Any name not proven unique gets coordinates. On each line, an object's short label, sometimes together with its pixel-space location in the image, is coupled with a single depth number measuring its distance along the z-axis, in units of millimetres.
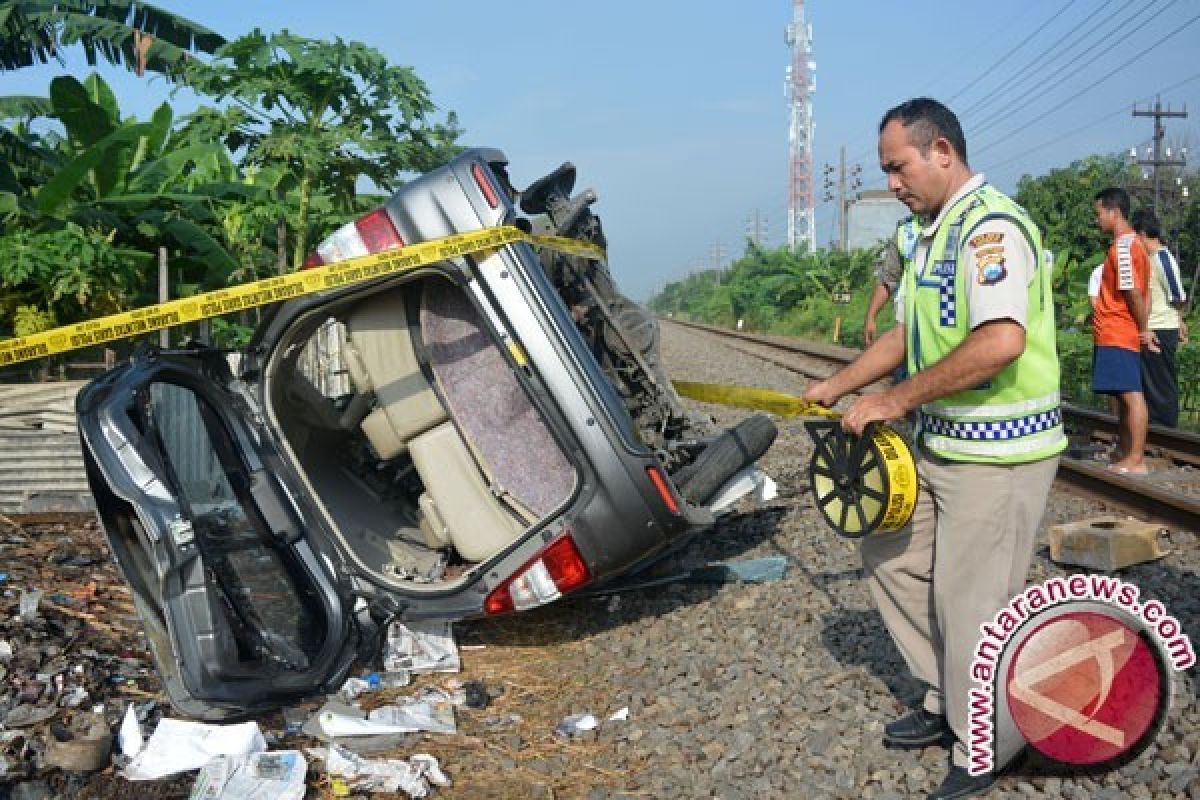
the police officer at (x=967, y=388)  3164
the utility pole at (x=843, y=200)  51888
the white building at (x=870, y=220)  61438
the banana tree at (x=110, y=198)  10727
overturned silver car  4363
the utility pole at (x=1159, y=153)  45125
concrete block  5578
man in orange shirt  7762
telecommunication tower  79188
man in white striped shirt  8156
